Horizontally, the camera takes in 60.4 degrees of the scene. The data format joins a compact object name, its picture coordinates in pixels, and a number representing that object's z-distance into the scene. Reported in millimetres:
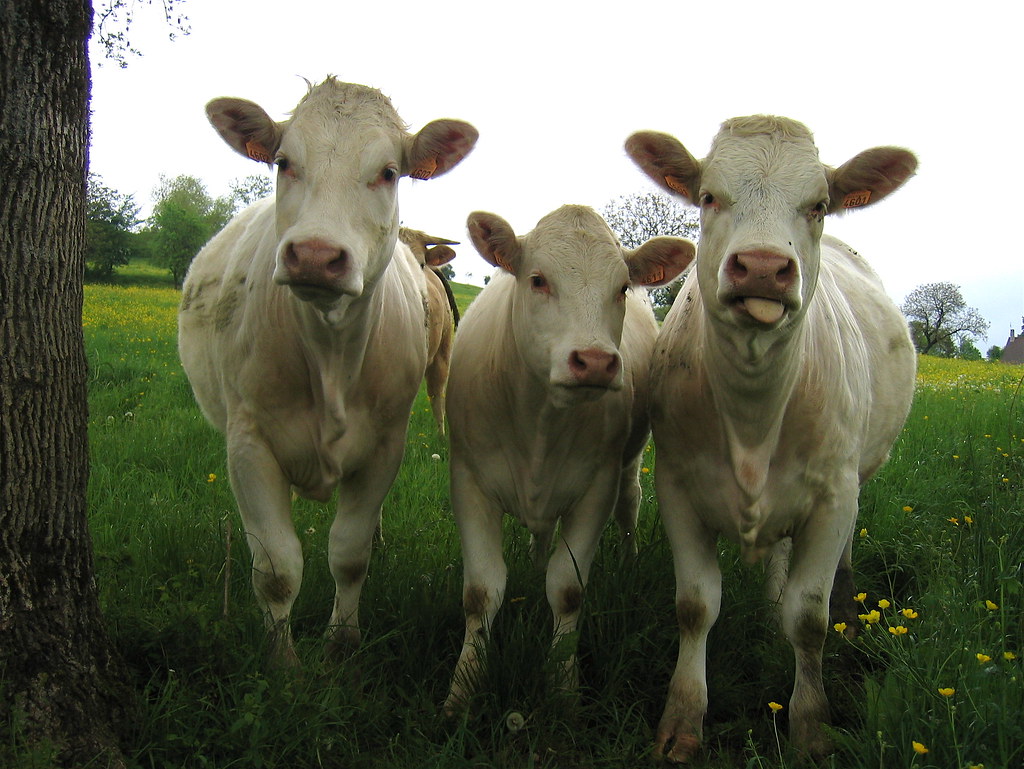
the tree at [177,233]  57062
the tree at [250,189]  59434
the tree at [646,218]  30453
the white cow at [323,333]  3271
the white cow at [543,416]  3826
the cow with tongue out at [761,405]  3217
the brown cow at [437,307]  6918
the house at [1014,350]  61500
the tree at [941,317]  72500
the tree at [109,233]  50500
